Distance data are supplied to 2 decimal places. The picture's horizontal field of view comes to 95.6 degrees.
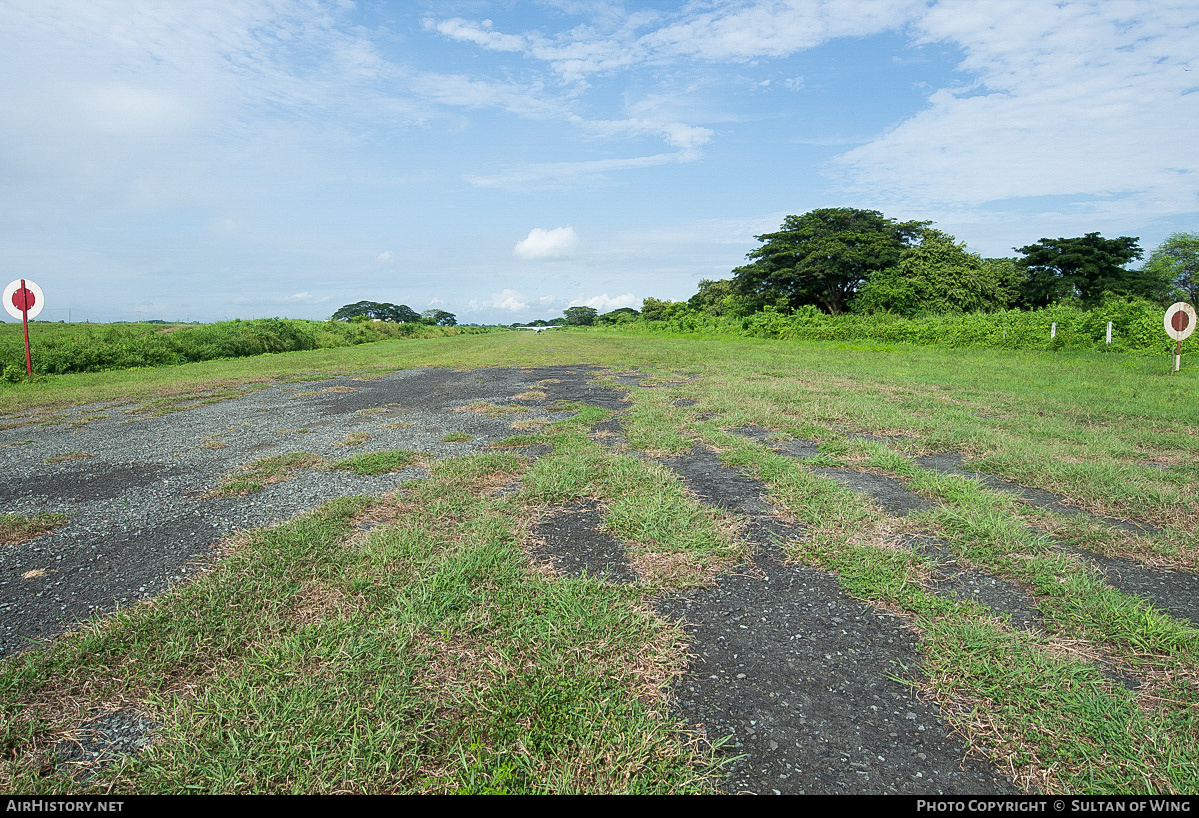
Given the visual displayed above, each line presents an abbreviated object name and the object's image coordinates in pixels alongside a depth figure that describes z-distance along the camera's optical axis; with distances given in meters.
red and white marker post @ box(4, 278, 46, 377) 13.52
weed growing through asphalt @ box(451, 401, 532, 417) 8.73
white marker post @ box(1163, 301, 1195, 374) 11.84
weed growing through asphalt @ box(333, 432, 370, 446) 6.59
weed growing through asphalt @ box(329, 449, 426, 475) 5.48
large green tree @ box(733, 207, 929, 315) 34.78
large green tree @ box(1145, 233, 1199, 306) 36.88
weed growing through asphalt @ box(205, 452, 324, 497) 4.89
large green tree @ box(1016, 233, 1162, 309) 34.72
